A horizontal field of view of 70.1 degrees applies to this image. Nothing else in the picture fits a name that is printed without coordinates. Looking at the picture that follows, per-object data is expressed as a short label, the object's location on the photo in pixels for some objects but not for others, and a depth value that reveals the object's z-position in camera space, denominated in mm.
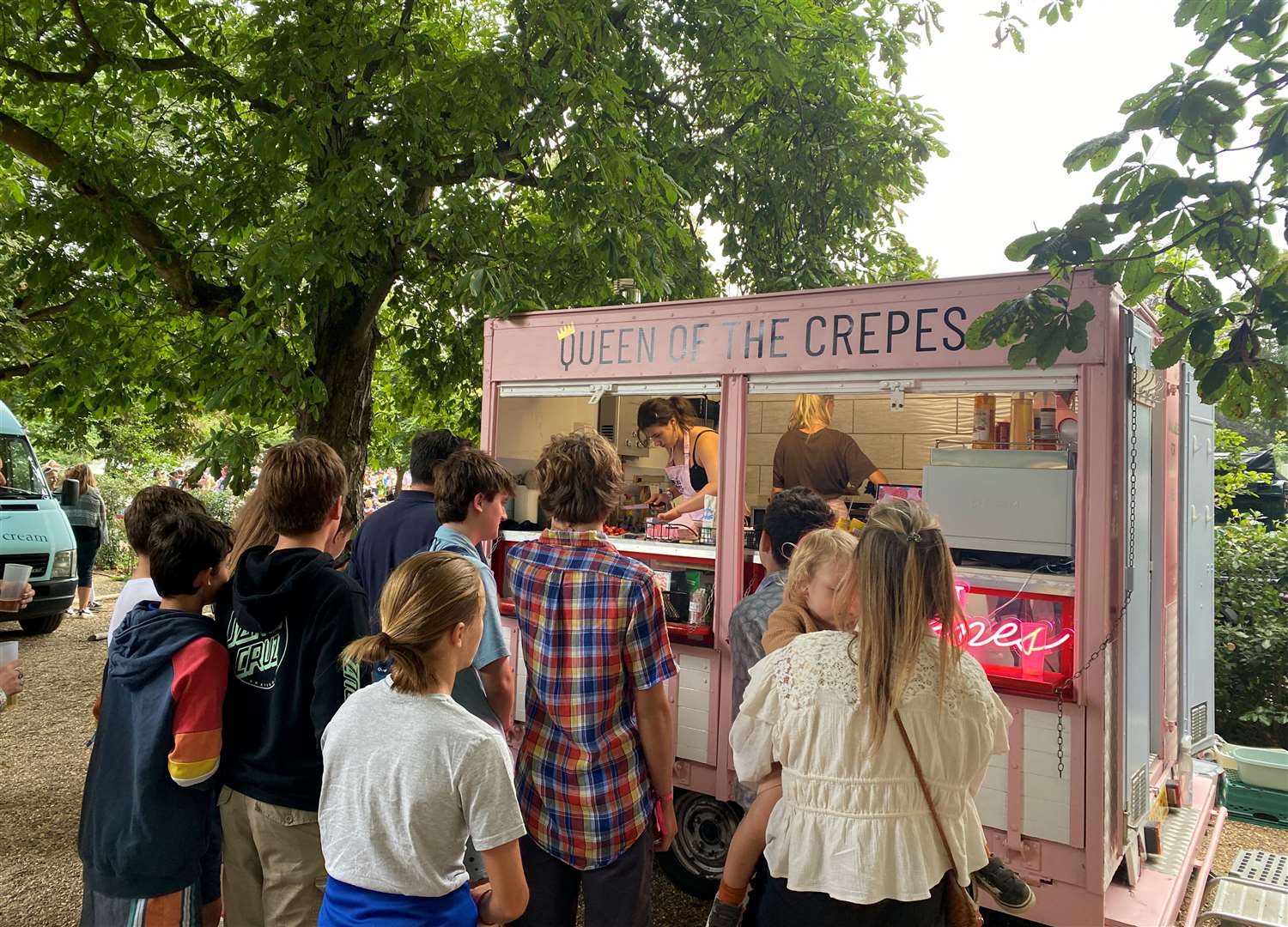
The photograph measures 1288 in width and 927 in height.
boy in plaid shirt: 2588
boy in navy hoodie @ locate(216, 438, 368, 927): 2396
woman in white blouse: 1986
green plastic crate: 5488
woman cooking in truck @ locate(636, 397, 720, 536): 5469
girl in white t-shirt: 1912
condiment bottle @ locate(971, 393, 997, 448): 4797
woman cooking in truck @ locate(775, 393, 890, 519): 5852
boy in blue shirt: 2826
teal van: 9930
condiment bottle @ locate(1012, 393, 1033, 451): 4709
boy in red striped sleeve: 2420
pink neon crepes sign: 3561
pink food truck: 3393
